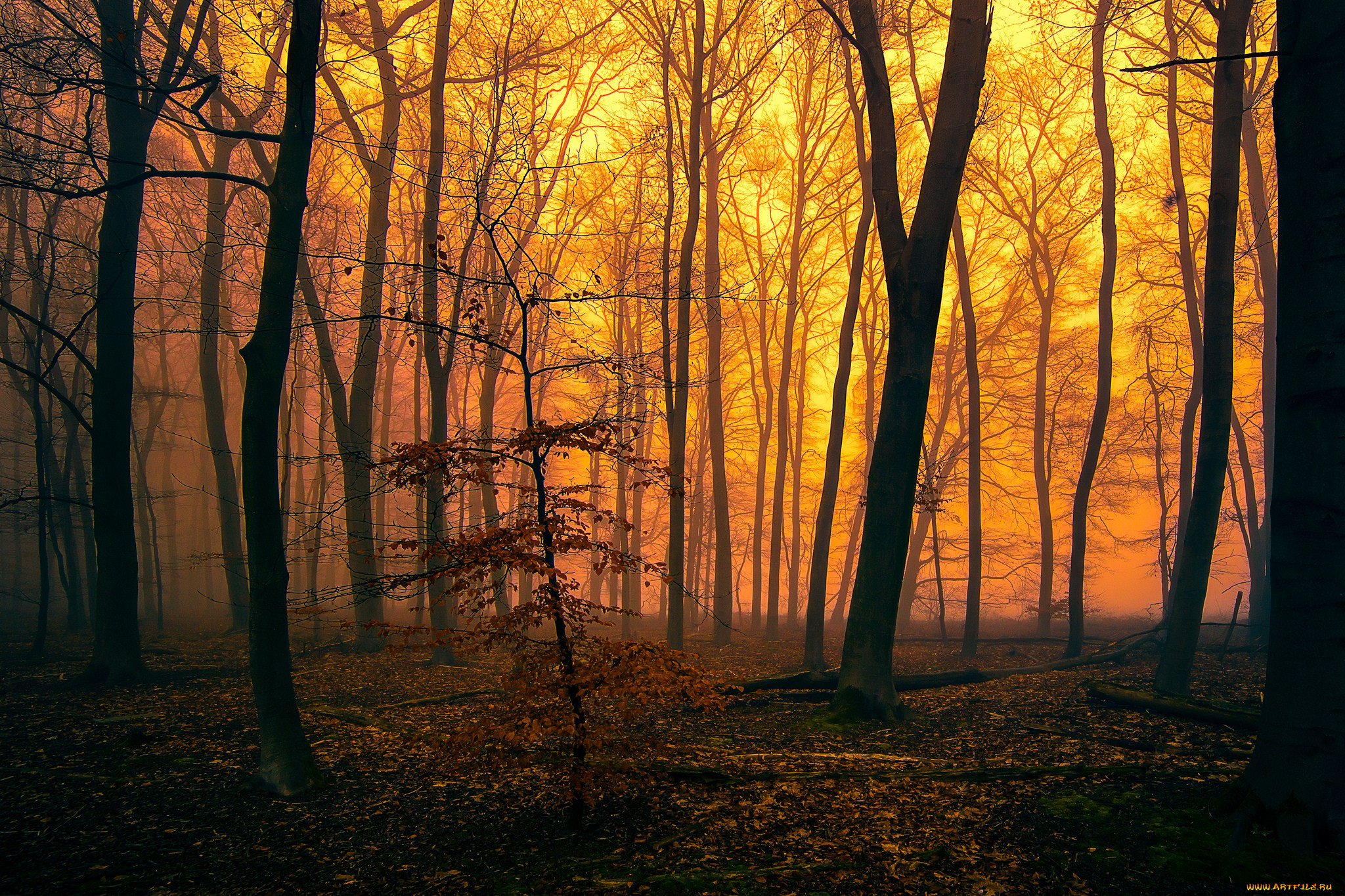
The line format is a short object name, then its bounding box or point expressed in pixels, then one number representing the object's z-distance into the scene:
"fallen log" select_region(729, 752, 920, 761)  5.14
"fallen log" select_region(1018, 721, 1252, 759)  4.89
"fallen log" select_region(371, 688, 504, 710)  7.32
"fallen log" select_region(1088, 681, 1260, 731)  5.69
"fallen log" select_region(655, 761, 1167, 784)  4.54
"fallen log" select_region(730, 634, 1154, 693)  7.64
